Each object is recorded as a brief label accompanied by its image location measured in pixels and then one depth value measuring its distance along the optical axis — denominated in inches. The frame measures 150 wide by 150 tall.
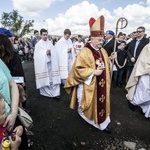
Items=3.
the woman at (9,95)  62.3
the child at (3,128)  54.0
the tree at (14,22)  1270.9
